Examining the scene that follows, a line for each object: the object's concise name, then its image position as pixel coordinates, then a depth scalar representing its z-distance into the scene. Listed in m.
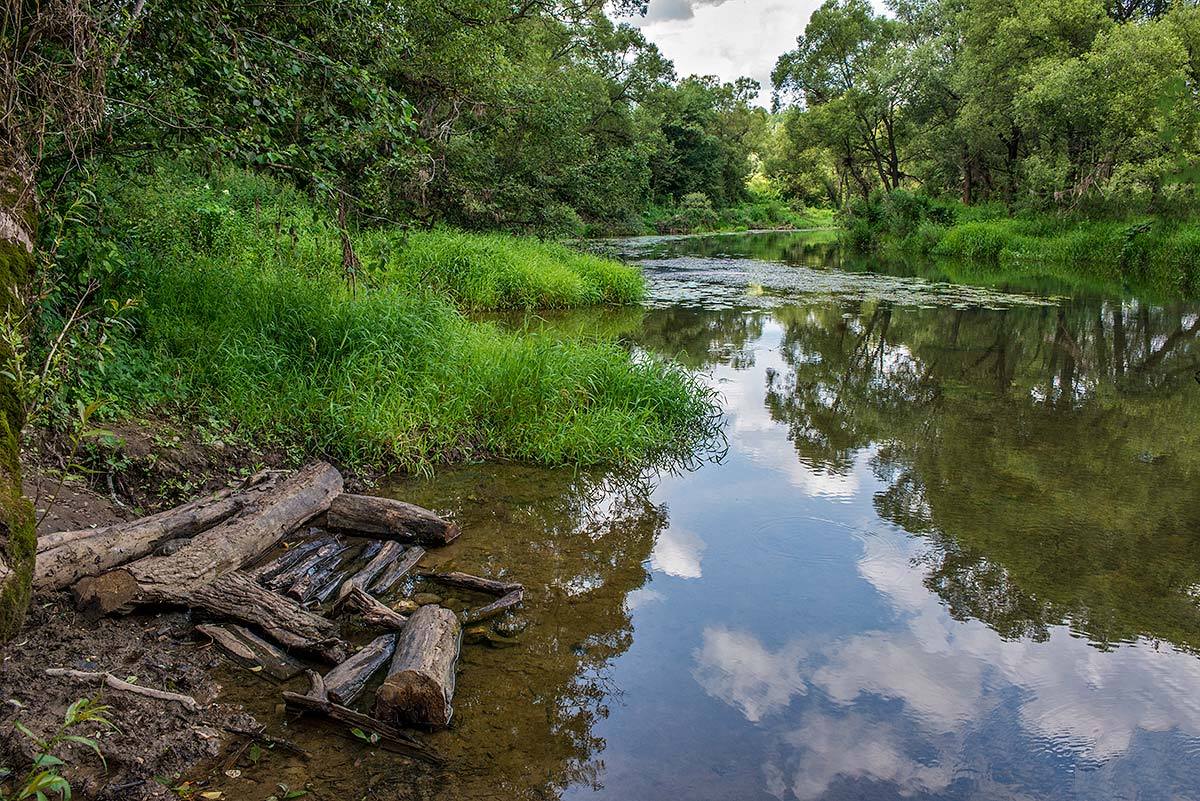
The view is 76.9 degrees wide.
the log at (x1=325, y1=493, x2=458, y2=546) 4.92
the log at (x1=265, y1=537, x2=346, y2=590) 4.16
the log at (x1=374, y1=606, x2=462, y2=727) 3.24
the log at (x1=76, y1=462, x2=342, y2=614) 3.64
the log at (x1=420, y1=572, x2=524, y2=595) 4.40
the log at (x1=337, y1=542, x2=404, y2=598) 4.19
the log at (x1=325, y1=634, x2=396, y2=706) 3.33
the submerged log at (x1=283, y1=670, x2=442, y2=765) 3.10
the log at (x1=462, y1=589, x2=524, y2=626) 4.14
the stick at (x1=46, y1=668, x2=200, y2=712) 3.05
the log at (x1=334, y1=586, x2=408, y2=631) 3.93
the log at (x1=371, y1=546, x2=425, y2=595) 4.33
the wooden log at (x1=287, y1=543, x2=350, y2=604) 4.12
